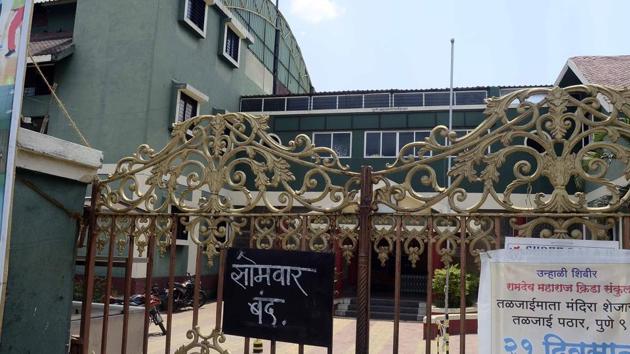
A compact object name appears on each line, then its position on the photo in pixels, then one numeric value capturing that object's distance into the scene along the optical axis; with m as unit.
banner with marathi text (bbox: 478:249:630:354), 2.72
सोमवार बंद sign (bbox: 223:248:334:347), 3.25
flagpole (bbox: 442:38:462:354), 15.13
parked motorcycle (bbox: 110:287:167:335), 9.07
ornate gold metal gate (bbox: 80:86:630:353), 2.90
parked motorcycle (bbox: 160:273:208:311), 12.66
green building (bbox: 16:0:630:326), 13.57
